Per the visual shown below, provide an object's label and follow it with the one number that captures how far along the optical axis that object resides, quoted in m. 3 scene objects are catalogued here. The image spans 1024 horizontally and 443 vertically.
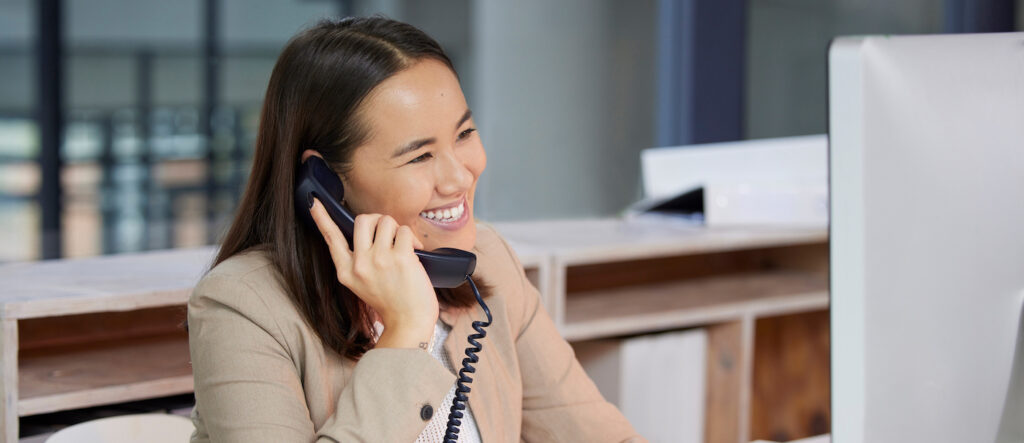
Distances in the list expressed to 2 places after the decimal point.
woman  1.99
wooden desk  2.33
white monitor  1.74
